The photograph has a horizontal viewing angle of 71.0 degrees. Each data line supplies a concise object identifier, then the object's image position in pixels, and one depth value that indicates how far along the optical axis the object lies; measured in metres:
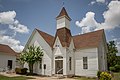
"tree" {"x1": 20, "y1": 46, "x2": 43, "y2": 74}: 14.76
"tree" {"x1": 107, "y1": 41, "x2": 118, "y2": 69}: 24.43
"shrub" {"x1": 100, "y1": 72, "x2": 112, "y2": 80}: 7.85
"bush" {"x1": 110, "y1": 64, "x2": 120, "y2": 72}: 21.29
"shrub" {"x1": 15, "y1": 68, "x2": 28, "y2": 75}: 15.09
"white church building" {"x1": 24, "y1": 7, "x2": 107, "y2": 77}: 13.95
